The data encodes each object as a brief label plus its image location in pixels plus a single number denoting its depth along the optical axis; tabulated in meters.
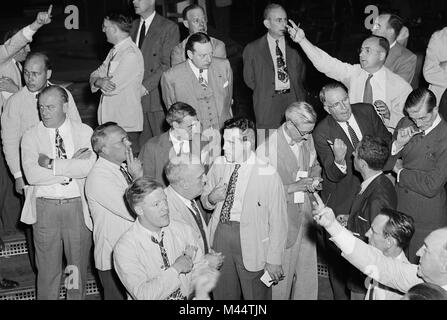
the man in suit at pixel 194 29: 6.66
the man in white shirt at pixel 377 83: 6.04
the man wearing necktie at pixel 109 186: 5.04
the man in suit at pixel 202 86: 6.23
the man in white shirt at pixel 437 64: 6.49
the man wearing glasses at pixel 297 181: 5.38
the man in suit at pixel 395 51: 6.54
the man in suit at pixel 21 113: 5.77
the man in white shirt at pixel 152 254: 4.16
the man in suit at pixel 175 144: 5.46
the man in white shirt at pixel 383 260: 3.81
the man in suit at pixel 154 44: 6.76
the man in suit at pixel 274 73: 6.89
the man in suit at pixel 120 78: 6.18
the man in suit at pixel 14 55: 6.09
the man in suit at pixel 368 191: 4.72
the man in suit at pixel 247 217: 5.04
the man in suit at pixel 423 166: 5.23
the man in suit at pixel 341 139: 5.46
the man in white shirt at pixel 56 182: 5.34
